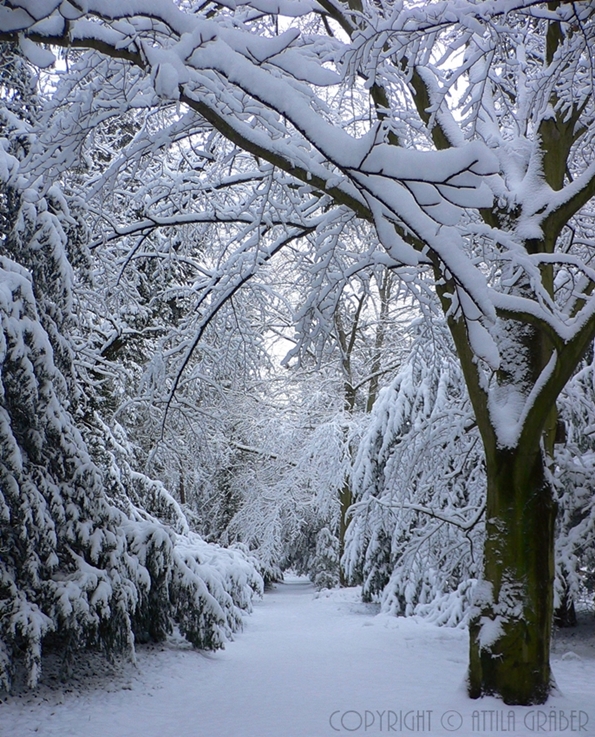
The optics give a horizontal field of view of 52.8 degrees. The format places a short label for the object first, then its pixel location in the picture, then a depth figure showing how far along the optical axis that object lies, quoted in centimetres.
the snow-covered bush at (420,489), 623
